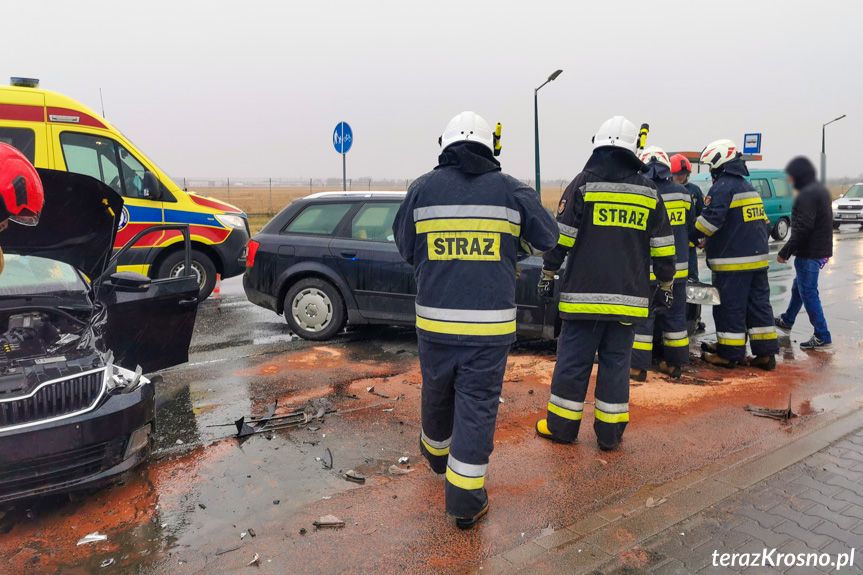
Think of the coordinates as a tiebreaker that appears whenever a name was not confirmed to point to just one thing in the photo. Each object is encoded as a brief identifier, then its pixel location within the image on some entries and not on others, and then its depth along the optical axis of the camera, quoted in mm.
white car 22641
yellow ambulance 7625
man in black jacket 6328
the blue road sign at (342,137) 15047
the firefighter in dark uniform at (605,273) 4078
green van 13611
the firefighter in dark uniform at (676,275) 5820
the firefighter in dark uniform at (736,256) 5875
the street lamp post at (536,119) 20725
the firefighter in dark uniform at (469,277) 3227
